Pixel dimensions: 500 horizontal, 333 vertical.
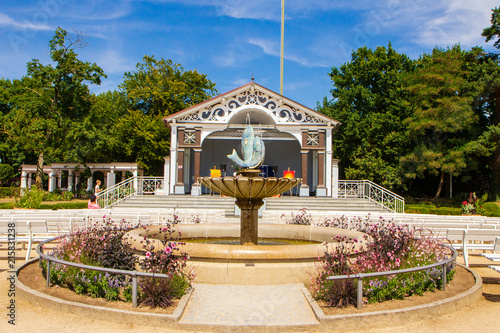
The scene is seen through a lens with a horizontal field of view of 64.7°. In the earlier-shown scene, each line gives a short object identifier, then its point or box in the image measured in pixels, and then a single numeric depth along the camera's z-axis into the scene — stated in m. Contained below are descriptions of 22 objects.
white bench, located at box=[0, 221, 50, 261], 9.22
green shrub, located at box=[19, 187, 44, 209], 22.25
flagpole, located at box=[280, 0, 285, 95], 34.50
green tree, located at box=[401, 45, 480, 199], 27.91
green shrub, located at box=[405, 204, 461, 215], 23.17
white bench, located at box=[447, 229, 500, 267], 8.92
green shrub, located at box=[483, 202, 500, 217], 22.44
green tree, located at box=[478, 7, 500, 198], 26.61
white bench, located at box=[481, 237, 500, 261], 6.96
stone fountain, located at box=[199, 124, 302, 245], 7.95
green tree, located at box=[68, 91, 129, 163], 33.34
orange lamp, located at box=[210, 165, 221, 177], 26.37
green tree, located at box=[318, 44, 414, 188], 33.00
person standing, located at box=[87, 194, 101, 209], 16.88
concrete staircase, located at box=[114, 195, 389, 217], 22.34
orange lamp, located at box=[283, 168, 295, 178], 26.29
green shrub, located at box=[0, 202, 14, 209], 21.89
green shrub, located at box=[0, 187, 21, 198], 37.41
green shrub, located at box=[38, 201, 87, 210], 21.93
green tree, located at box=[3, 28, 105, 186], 32.75
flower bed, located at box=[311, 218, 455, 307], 5.55
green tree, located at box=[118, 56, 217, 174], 38.47
